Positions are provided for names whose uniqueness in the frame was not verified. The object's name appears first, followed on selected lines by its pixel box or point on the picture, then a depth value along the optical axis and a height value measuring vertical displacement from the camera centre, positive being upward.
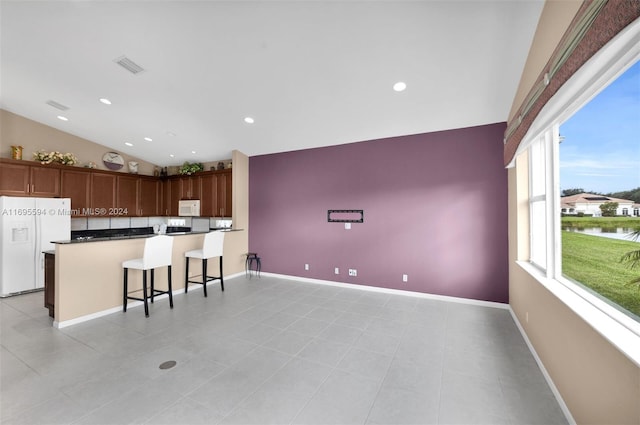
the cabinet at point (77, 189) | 5.00 +0.51
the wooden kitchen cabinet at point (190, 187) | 6.21 +0.67
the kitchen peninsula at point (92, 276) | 3.06 -0.83
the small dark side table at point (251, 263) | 5.61 -1.10
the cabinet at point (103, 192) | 5.46 +0.49
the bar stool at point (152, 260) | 3.34 -0.65
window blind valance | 0.89 +0.77
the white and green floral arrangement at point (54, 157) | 4.79 +1.10
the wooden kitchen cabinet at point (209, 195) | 5.96 +0.45
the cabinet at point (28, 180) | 4.34 +0.61
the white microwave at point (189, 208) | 6.19 +0.14
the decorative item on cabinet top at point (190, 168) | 6.22 +1.14
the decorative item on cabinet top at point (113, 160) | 5.86 +1.26
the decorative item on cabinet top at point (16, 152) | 4.49 +1.10
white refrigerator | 4.11 -0.38
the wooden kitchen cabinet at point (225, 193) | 5.76 +0.47
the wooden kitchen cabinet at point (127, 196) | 5.91 +0.44
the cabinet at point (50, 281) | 3.19 -0.87
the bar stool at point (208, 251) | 4.21 -0.65
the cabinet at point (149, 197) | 6.38 +0.43
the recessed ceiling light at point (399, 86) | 2.99 +1.53
